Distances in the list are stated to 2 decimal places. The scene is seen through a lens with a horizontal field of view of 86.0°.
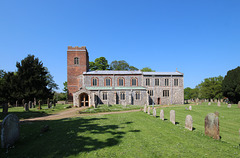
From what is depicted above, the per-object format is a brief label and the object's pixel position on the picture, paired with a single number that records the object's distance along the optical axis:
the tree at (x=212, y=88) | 50.69
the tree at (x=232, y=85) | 33.98
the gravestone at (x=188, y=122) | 9.33
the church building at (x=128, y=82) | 34.47
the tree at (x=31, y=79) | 30.28
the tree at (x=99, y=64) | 56.86
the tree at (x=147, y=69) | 63.78
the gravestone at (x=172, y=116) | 11.30
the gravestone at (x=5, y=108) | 16.13
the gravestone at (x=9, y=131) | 6.01
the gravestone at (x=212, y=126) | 7.71
